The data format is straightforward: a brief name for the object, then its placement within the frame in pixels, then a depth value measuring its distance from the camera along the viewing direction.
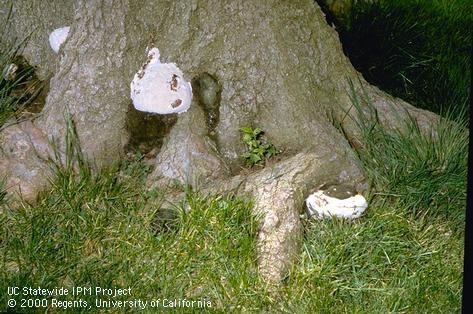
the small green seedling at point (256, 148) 3.61
